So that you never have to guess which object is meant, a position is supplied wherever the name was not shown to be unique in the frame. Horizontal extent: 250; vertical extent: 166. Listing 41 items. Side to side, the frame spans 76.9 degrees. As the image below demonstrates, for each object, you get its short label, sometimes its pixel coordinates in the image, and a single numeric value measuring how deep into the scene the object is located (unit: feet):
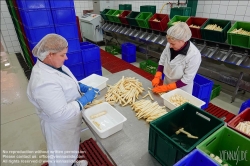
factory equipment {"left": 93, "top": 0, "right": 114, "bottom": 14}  21.77
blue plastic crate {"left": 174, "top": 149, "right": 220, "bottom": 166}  3.01
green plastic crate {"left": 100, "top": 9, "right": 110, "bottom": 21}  20.68
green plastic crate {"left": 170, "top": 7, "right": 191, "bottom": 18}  12.64
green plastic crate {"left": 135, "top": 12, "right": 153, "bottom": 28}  14.72
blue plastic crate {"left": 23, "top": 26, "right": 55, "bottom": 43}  9.00
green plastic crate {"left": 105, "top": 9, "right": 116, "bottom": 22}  19.35
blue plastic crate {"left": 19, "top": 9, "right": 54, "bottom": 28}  8.59
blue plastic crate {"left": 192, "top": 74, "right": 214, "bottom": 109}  8.95
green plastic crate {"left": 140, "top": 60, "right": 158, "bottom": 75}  14.79
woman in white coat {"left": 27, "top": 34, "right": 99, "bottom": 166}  4.19
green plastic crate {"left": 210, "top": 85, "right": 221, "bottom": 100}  11.18
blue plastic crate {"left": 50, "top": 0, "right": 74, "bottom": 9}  9.02
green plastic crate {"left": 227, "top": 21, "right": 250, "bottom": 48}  8.97
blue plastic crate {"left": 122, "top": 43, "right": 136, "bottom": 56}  17.33
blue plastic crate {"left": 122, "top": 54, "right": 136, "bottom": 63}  17.74
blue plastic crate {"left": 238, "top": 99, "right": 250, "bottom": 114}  7.80
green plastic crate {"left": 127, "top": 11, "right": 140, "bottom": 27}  16.05
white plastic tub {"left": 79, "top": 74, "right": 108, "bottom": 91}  6.78
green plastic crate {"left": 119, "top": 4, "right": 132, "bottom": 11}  19.52
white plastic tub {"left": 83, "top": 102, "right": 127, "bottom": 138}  4.45
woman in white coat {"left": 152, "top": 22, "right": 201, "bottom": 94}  5.96
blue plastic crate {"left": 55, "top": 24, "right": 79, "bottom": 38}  9.69
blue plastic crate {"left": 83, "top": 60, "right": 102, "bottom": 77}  12.12
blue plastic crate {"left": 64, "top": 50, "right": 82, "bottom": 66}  10.97
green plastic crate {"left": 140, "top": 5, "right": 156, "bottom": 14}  15.97
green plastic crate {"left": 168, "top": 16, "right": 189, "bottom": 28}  12.38
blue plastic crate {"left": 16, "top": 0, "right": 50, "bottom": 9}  8.37
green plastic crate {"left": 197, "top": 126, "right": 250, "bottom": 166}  3.53
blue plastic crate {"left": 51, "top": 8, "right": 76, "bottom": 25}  9.28
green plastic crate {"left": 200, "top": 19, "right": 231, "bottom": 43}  9.97
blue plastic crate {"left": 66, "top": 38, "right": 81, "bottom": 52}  10.54
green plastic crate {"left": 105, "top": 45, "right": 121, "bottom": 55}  20.52
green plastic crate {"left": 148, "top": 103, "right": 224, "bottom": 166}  3.40
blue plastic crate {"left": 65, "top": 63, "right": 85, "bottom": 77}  11.45
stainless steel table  3.94
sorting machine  9.89
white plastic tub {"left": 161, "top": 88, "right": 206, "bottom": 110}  5.44
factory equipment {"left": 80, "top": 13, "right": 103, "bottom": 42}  21.58
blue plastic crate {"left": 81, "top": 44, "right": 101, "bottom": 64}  11.57
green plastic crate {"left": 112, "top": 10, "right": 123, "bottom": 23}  18.22
